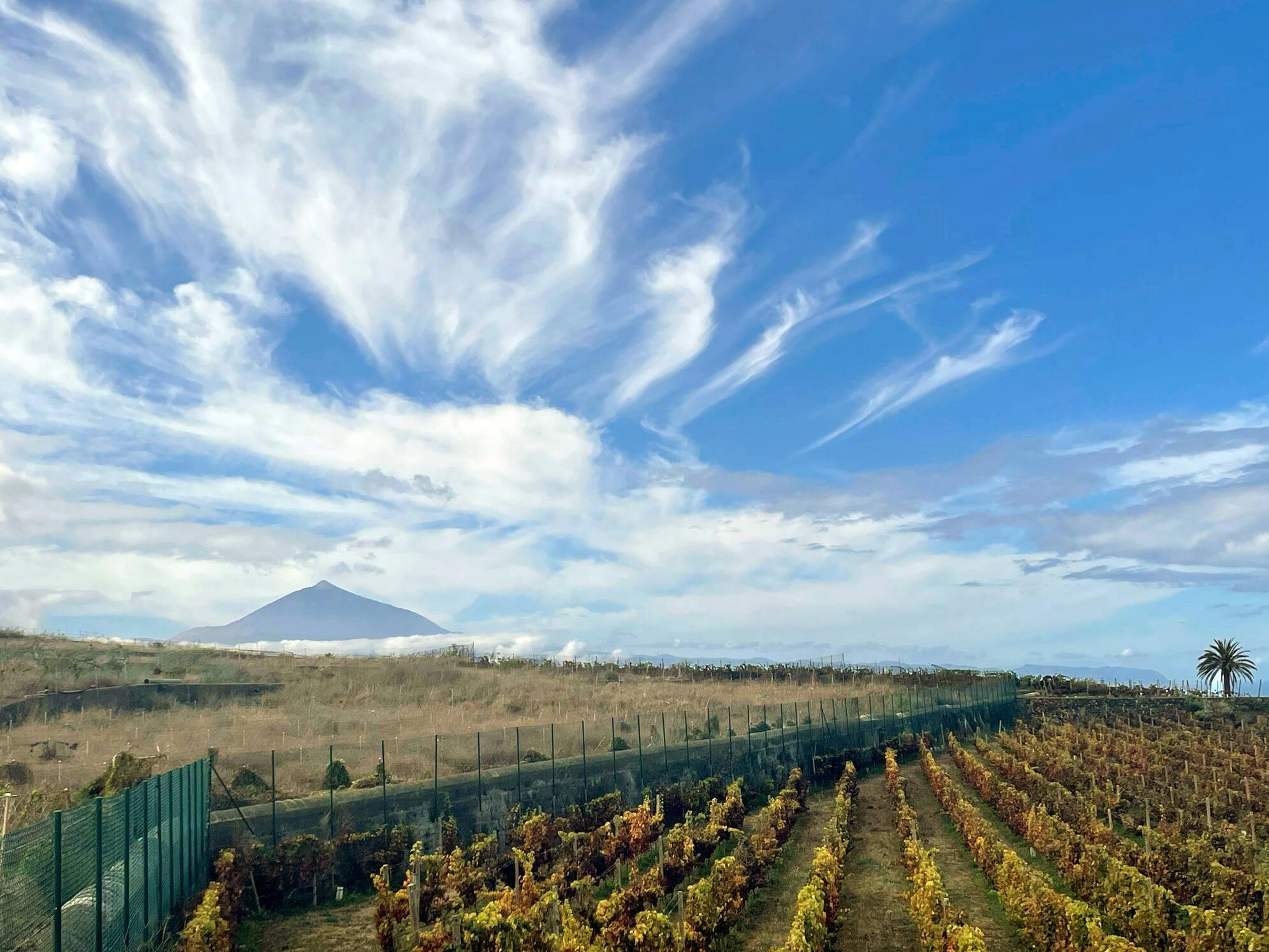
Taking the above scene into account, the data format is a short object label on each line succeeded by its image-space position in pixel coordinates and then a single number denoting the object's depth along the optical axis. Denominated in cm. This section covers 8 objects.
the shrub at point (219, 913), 1316
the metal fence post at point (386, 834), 2027
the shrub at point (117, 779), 2022
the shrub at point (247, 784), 2173
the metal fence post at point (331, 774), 2053
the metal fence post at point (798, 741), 3566
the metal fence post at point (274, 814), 1958
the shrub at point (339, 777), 2325
